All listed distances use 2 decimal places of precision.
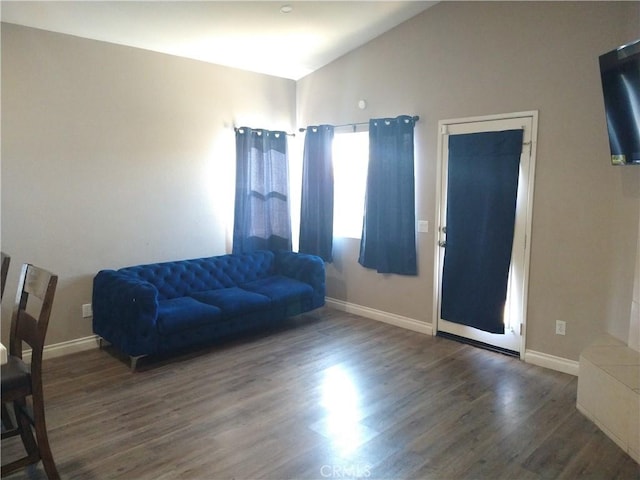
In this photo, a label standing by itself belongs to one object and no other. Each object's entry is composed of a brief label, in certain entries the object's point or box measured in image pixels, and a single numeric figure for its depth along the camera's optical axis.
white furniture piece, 2.50
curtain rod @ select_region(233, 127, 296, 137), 5.37
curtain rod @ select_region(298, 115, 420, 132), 4.87
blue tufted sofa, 3.52
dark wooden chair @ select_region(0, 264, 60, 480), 2.00
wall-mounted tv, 2.58
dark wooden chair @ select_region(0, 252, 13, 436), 2.55
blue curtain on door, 3.75
